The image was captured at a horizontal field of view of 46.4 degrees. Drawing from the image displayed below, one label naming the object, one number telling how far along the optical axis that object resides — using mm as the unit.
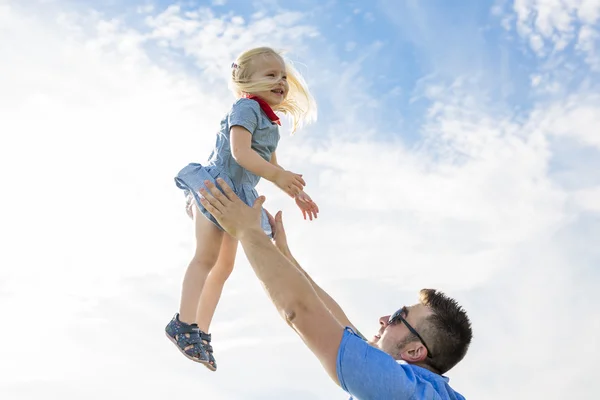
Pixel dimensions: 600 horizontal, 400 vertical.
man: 3711
